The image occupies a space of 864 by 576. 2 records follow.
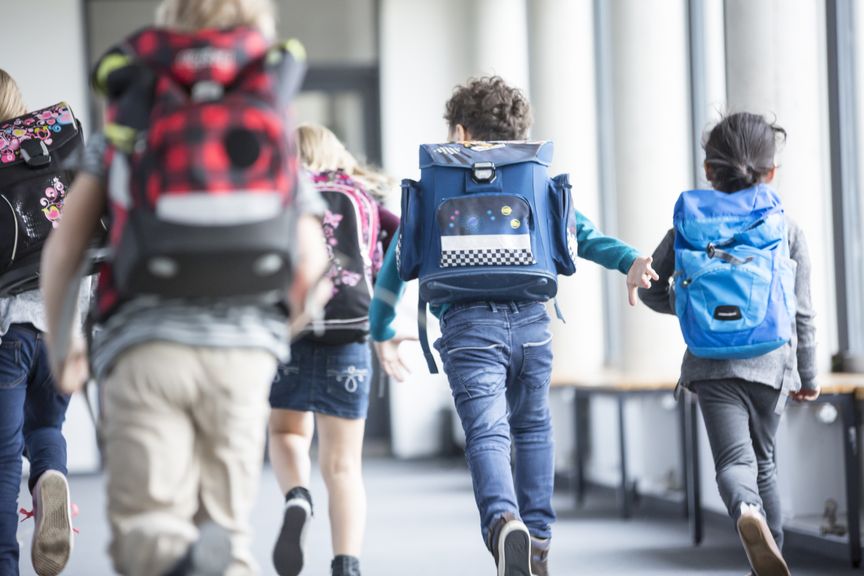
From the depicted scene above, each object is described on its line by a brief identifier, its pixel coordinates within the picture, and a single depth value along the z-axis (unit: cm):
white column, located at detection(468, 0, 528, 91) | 1973
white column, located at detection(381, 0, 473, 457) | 2007
